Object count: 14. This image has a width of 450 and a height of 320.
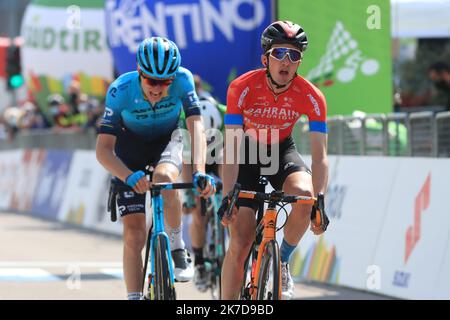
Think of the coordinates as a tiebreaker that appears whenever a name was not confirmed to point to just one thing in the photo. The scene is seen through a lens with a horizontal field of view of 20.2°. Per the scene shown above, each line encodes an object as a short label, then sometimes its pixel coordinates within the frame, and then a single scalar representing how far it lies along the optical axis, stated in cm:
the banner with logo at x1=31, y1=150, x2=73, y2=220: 2209
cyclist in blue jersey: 812
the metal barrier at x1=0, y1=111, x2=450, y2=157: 1128
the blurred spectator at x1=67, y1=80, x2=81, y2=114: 2641
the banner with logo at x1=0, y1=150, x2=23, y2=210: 2587
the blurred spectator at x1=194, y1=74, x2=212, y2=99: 1208
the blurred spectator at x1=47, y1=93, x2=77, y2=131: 2706
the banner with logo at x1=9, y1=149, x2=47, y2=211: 2403
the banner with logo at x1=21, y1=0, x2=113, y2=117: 3688
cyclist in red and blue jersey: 811
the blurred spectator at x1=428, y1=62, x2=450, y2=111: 1452
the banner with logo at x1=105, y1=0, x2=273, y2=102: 1973
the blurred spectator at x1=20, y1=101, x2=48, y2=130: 2984
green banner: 1775
